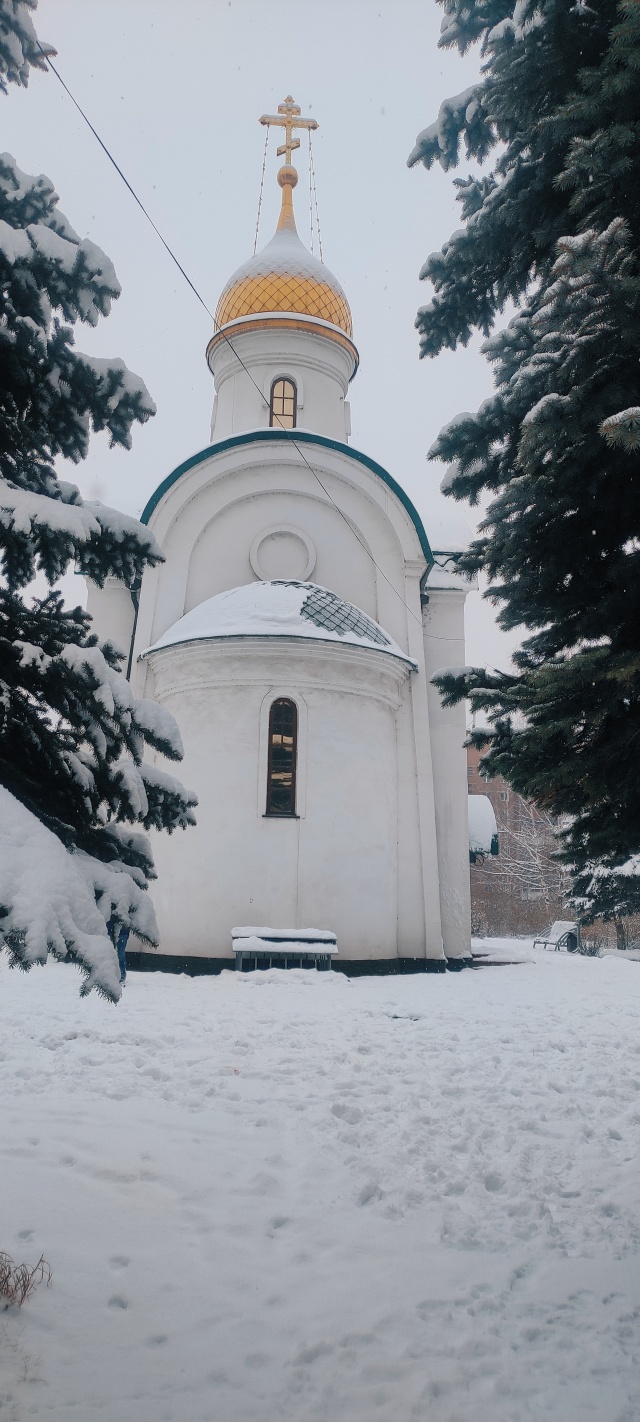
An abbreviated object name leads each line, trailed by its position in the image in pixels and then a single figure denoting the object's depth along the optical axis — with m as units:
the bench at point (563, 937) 21.64
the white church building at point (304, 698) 11.73
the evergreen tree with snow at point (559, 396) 3.69
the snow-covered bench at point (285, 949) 10.96
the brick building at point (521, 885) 31.20
